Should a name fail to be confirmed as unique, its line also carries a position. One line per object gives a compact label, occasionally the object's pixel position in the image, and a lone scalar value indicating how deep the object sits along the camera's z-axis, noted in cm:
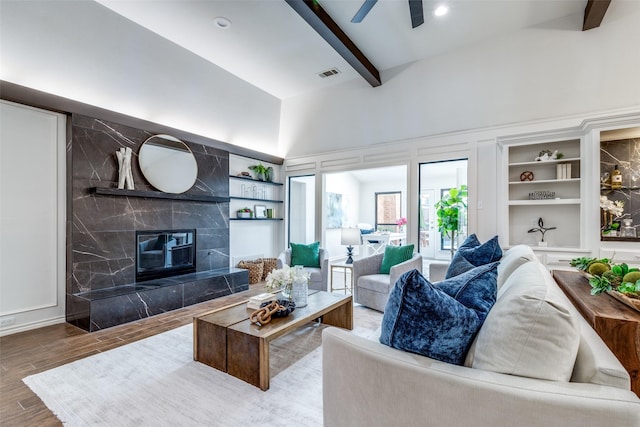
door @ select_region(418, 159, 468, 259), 668
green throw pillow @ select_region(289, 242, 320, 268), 454
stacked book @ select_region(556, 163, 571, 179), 369
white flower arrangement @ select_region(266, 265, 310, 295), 258
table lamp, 475
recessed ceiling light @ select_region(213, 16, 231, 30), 367
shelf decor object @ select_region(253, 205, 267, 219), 587
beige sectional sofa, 81
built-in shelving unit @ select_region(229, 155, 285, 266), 544
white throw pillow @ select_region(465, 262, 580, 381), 89
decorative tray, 118
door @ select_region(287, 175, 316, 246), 645
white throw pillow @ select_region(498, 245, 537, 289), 184
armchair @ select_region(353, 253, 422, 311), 352
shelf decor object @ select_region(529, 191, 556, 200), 378
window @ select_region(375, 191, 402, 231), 895
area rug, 174
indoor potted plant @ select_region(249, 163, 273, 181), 578
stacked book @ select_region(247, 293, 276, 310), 260
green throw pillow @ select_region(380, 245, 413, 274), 387
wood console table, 112
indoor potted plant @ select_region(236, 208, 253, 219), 549
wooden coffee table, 203
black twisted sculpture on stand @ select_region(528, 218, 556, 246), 387
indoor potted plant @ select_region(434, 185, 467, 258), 480
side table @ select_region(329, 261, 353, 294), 426
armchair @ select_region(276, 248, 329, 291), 434
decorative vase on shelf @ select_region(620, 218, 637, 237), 322
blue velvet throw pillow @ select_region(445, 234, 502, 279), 254
